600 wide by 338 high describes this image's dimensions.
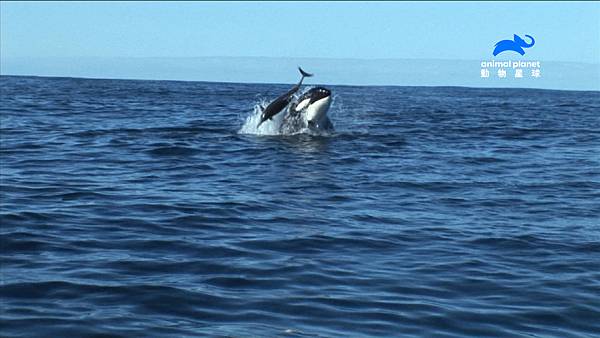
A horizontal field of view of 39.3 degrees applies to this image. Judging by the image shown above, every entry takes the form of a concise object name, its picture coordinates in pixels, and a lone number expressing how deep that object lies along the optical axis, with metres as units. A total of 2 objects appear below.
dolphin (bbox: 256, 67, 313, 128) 27.76
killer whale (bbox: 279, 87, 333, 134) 28.08
